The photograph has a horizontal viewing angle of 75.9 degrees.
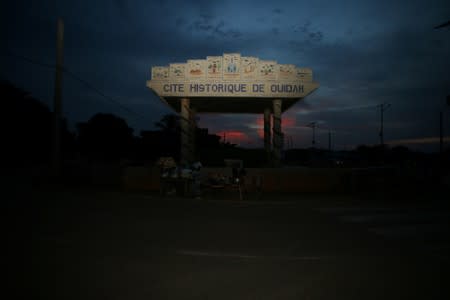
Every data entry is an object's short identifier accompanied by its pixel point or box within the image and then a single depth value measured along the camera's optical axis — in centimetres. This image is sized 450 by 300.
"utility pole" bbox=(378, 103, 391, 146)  5303
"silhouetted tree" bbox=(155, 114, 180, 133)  5505
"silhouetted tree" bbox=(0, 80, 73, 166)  3694
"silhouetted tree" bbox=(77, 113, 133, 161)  5969
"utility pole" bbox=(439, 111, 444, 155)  4537
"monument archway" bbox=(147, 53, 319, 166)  1867
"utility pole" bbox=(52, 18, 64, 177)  1560
